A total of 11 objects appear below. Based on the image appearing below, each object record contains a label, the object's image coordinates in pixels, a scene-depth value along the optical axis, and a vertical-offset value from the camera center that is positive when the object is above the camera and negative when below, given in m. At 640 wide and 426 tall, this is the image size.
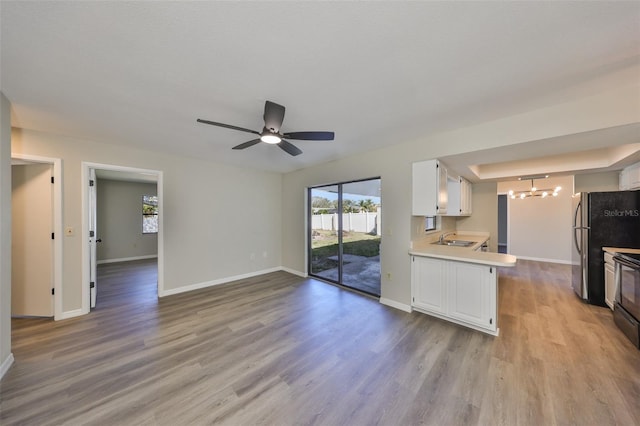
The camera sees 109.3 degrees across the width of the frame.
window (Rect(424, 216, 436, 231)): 4.05 -0.23
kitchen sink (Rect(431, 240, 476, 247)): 4.09 -0.59
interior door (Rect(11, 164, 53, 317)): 2.97 -0.37
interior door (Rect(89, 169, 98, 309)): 3.37 -0.51
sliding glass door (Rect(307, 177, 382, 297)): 4.07 -0.43
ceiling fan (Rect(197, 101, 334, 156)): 1.97 +0.77
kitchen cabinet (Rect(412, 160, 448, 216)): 3.12 +0.34
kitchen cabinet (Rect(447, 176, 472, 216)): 4.27 +0.29
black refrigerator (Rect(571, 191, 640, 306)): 3.31 -0.29
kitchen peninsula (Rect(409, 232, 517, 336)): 2.62 -0.92
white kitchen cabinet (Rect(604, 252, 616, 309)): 3.10 -0.98
